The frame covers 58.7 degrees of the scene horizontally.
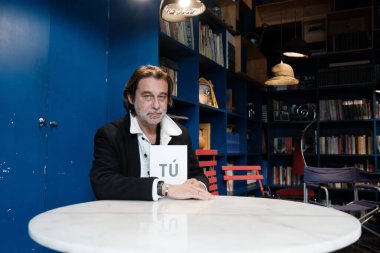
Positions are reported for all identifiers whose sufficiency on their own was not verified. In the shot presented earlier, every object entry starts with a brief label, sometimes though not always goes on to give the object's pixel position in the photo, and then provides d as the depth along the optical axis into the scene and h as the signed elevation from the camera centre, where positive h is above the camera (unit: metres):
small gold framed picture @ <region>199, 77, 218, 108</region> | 3.36 +0.52
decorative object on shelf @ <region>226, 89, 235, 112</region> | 4.13 +0.54
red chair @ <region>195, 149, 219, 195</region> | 3.09 -0.23
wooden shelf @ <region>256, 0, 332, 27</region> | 5.08 +2.06
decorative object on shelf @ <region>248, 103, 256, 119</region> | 4.81 +0.49
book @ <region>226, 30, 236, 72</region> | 3.76 +1.06
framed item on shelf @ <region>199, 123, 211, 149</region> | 3.57 +0.12
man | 1.29 +0.01
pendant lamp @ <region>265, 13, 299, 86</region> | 4.09 +0.84
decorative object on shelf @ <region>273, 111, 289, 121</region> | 5.30 +0.44
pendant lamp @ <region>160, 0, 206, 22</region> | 1.74 +0.73
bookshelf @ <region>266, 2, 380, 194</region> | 4.64 +0.55
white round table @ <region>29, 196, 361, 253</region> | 0.67 -0.20
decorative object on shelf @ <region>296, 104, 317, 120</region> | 5.08 +0.49
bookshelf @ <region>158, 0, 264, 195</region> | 3.05 +0.75
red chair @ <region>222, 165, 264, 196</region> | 3.53 -0.34
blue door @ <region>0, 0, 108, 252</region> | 1.84 +0.23
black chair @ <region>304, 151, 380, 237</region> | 3.37 -0.32
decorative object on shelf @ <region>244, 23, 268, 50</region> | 4.97 +1.64
